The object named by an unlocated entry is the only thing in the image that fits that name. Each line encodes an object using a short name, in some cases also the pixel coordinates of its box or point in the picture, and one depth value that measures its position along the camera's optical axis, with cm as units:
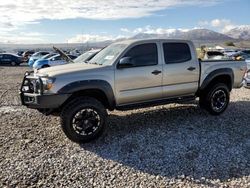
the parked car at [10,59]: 2344
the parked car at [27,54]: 3119
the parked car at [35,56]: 1979
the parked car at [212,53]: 1041
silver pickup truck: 383
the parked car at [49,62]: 1434
